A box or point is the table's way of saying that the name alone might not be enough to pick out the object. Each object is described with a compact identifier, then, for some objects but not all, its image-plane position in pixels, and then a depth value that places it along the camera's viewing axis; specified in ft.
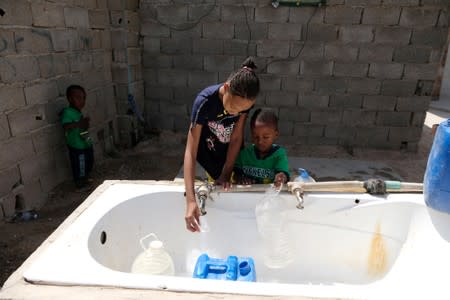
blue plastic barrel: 5.00
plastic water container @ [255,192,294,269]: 6.16
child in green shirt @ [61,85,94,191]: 10.06
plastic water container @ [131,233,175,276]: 5.48
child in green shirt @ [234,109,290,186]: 6.44
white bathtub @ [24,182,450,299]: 5.48
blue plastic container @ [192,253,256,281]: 5.76
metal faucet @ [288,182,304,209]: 5.94
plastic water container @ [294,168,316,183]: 7.04
